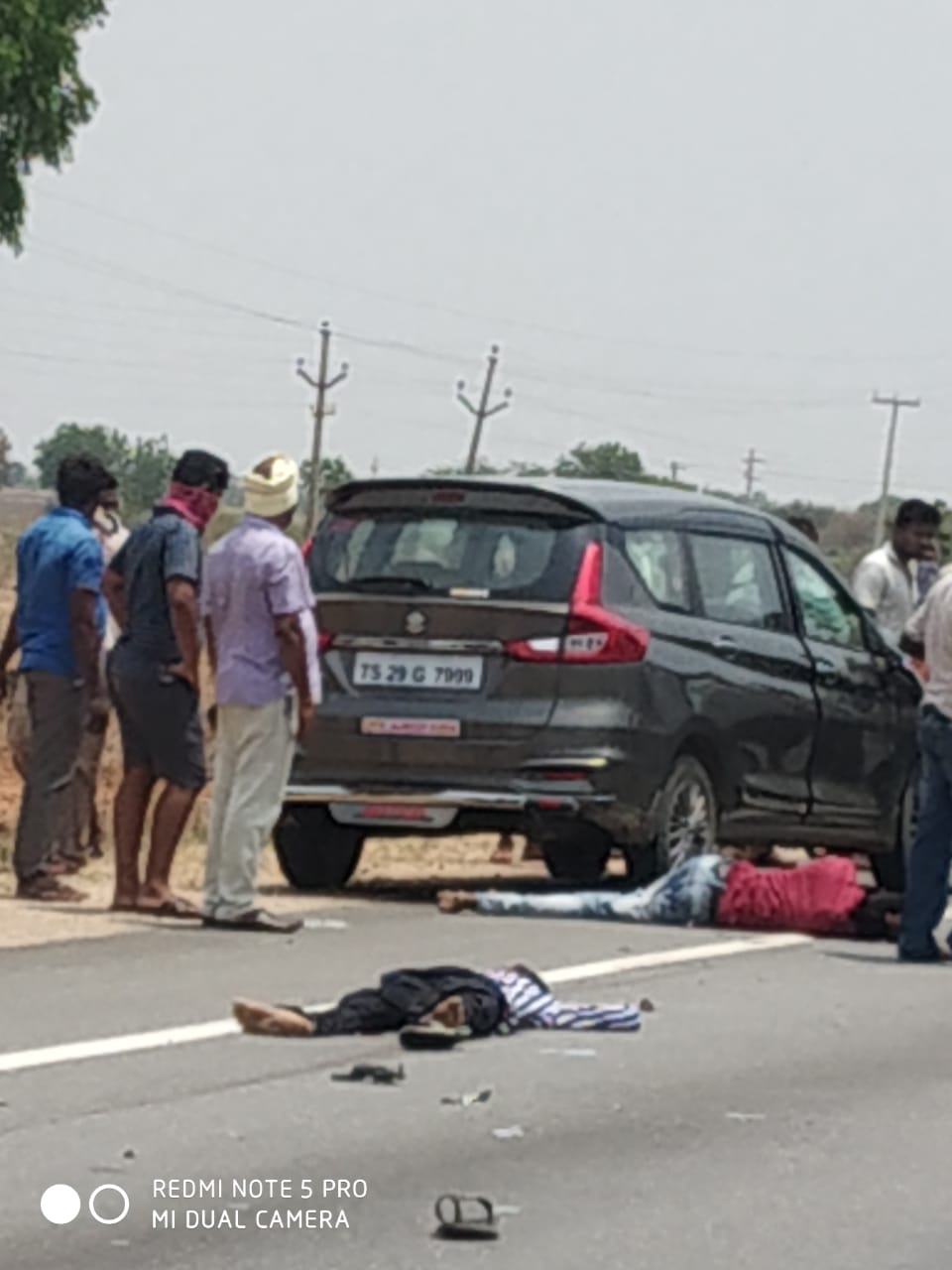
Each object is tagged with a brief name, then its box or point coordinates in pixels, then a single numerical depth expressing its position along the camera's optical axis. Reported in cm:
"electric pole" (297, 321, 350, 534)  8162
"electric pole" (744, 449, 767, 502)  12550
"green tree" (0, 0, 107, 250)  3294
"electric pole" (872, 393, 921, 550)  10449
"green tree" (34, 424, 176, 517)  12306
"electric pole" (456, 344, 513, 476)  8889
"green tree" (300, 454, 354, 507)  8805
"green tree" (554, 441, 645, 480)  7150
